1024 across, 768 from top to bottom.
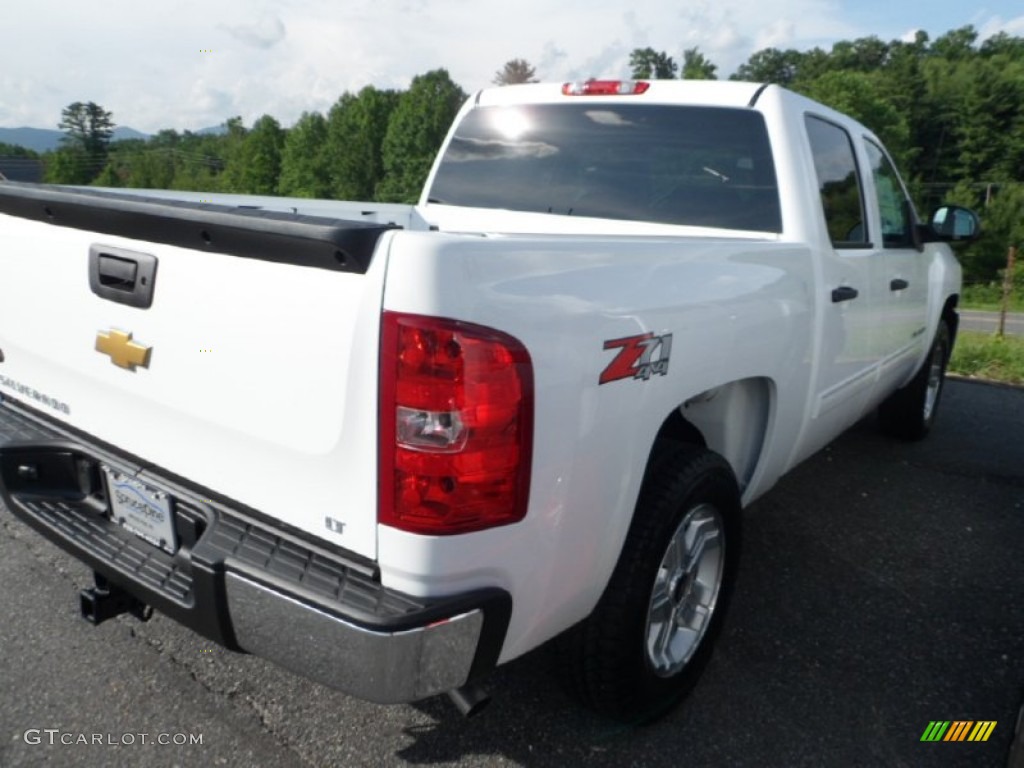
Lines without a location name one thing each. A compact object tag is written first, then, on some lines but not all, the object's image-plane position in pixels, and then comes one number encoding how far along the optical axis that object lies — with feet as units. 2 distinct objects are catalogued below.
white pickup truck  5.07
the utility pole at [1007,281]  35.12
